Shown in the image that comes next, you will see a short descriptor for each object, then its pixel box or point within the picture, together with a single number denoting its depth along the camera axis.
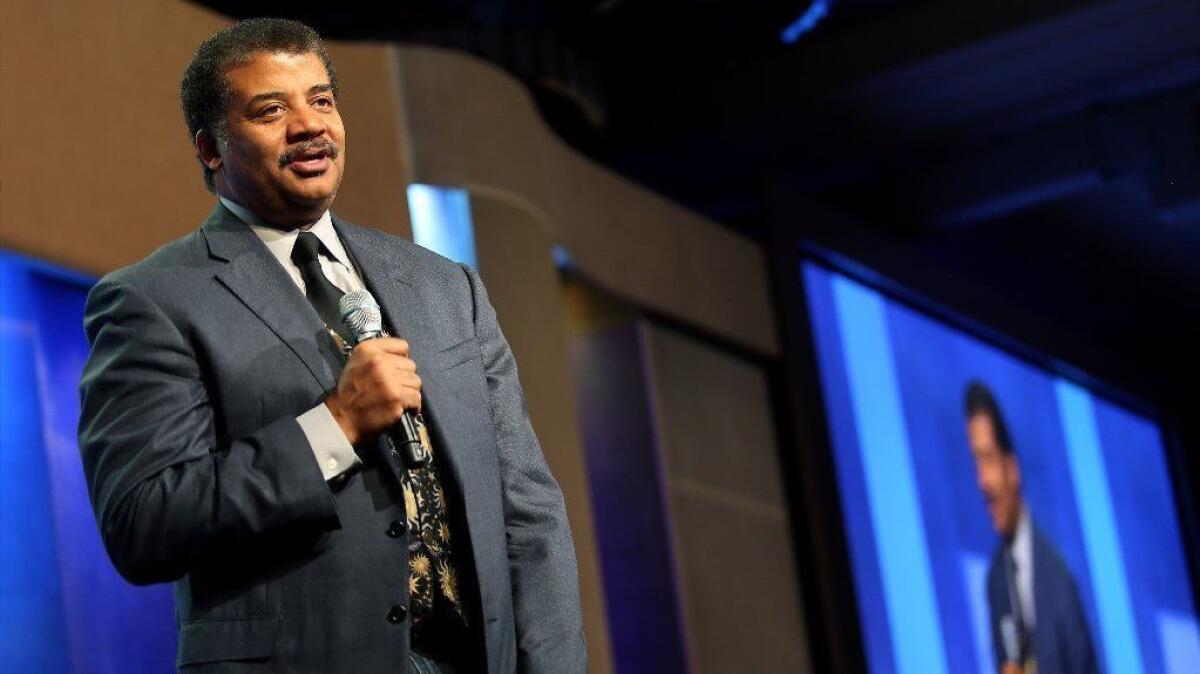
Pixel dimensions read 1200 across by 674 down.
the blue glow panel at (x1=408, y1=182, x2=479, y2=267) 8.95
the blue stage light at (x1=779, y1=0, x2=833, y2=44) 12.68
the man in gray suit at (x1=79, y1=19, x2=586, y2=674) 3.29
